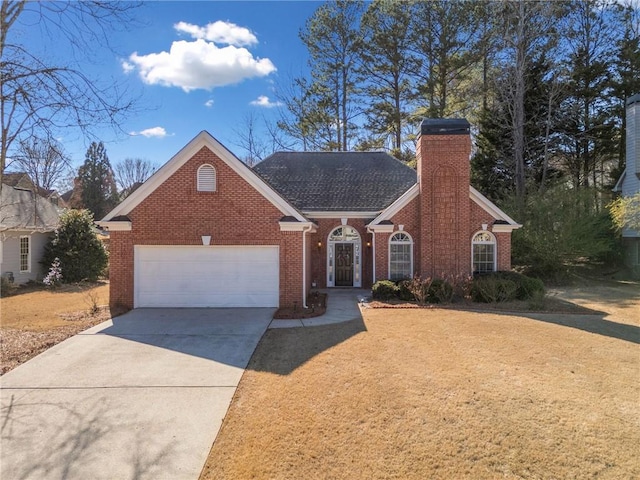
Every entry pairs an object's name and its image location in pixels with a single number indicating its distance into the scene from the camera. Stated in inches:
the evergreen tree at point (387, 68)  998.4
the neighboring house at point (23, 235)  650.8
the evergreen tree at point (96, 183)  1603.1
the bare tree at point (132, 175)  1862.7
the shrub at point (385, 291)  495.8
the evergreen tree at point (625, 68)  927.7
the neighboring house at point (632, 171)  762.8
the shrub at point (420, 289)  469.4
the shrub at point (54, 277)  662.0
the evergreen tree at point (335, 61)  1035.3
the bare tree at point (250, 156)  1236.8
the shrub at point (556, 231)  682.2
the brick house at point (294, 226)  448.1
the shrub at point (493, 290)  478.6
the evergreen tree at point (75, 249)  717.9
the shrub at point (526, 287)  496.4
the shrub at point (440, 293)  480.7
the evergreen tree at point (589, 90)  946.1
